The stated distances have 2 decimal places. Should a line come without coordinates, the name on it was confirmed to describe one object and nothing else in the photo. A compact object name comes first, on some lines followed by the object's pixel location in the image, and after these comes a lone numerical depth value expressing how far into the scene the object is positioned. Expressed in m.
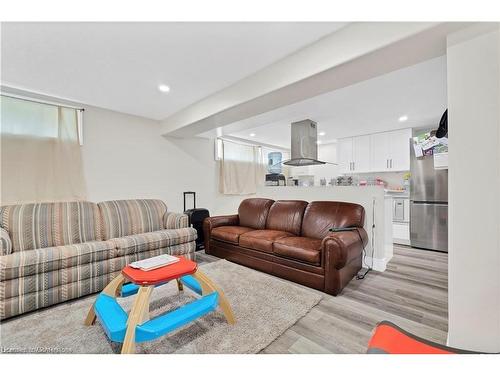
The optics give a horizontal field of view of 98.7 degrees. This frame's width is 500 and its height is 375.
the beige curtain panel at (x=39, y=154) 2.61
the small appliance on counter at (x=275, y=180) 4.35
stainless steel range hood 3.96
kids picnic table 1.26
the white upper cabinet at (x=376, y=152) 4.47
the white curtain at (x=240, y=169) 5.21
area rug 1.43
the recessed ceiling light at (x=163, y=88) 2.69
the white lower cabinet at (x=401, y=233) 4.05
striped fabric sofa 1.84
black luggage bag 3.80
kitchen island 2.84
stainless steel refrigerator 3.61
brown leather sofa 2.17
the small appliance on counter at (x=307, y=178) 6.59
